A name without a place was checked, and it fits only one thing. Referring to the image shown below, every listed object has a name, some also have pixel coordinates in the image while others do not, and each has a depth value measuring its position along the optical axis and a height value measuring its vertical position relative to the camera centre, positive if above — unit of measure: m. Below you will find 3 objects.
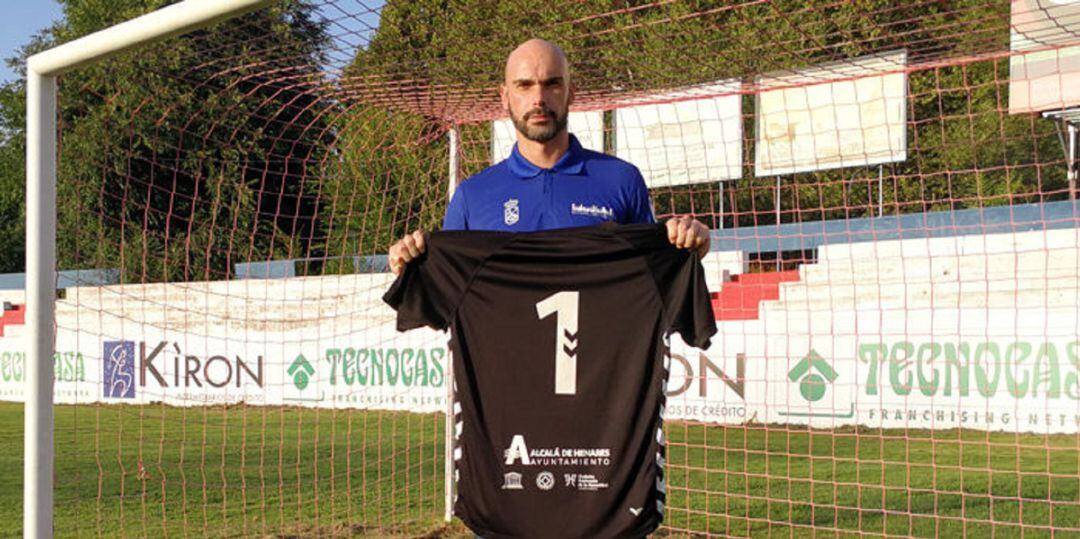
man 2.40 +0.30
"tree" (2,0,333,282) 5.30 +1.34
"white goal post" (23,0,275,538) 3.59 +0.21
